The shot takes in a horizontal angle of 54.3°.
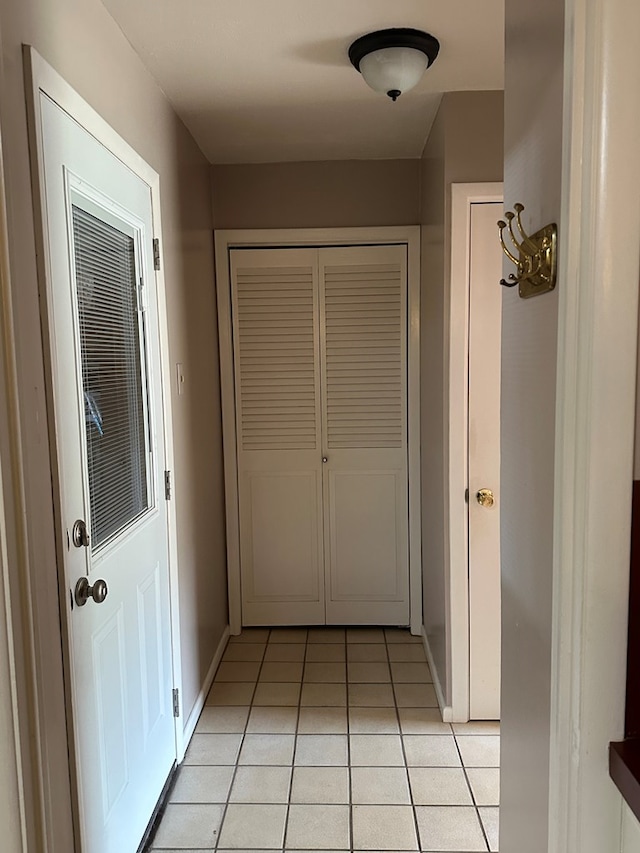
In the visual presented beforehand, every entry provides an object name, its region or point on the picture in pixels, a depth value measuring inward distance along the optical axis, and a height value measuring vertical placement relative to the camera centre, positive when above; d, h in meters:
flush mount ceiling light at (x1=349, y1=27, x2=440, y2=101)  1.88 +0.96
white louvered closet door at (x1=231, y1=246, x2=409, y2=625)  3.20 -0.34
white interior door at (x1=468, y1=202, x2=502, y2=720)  2.38 -0.35
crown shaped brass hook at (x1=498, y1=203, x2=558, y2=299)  0.96 +0.17
